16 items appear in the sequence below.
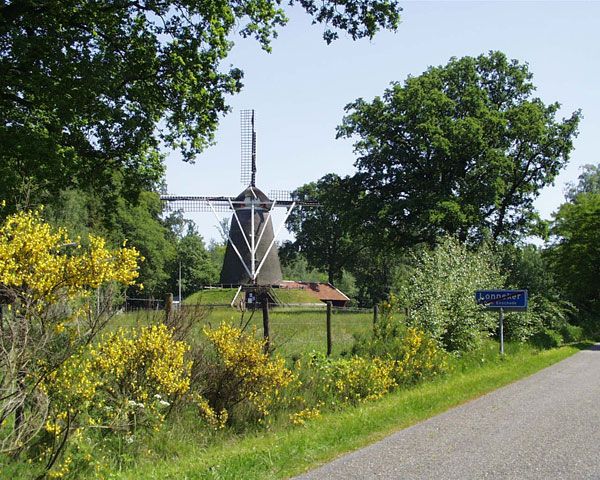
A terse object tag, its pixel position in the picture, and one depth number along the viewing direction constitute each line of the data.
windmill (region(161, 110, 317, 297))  60.16
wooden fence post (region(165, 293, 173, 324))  12.15
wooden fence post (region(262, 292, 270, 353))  14.29
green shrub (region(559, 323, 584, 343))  37.71
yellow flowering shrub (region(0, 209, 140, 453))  7.68
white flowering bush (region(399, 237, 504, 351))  21.14
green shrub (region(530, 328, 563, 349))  31.19
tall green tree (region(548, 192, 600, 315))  40.56
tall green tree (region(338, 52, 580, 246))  37.34
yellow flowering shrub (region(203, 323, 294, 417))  12.40
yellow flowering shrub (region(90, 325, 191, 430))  9.89
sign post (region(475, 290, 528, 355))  24.06
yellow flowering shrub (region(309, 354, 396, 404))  14.67
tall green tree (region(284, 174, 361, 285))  82.38
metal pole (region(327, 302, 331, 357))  17.28
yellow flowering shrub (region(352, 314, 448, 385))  17.29
